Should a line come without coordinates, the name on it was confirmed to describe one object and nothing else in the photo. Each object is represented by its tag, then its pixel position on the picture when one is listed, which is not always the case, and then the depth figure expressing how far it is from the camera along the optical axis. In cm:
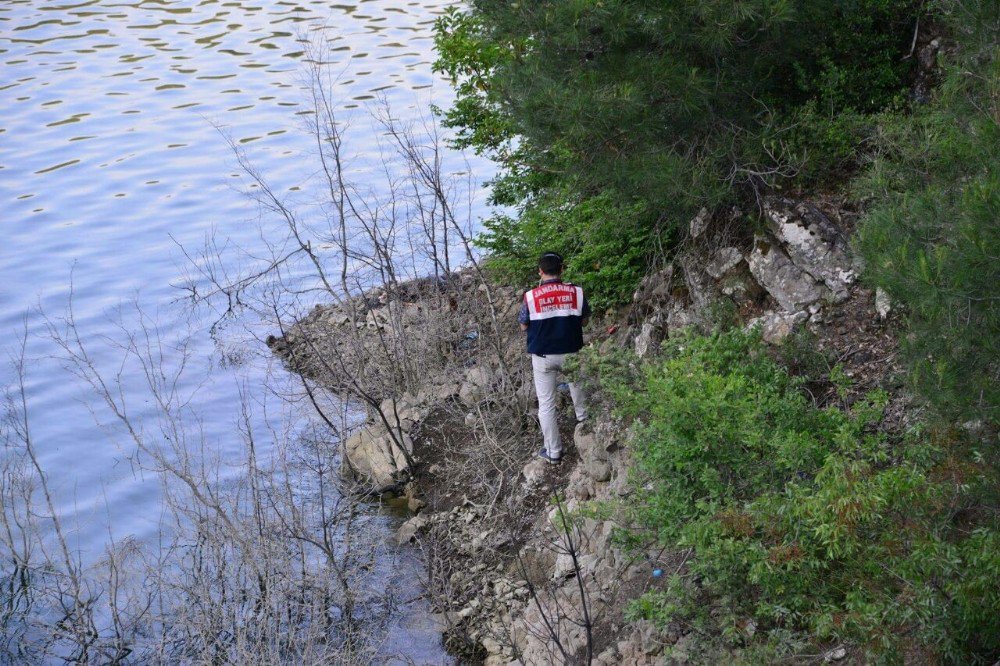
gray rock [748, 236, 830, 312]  1783
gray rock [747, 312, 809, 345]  1758
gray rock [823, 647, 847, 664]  1230
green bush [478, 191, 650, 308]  2178
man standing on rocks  1962
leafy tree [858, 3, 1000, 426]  1073
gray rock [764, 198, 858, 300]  1755
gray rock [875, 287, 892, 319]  1639
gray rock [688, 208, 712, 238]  2033
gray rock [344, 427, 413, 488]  2439
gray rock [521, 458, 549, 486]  2173
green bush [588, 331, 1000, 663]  1138
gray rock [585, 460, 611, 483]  1958
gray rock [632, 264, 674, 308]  2078
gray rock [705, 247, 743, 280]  1950
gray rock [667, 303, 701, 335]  1919
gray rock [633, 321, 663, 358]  1995
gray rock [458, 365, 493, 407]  2445
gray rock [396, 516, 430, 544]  2253
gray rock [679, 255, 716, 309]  1950
